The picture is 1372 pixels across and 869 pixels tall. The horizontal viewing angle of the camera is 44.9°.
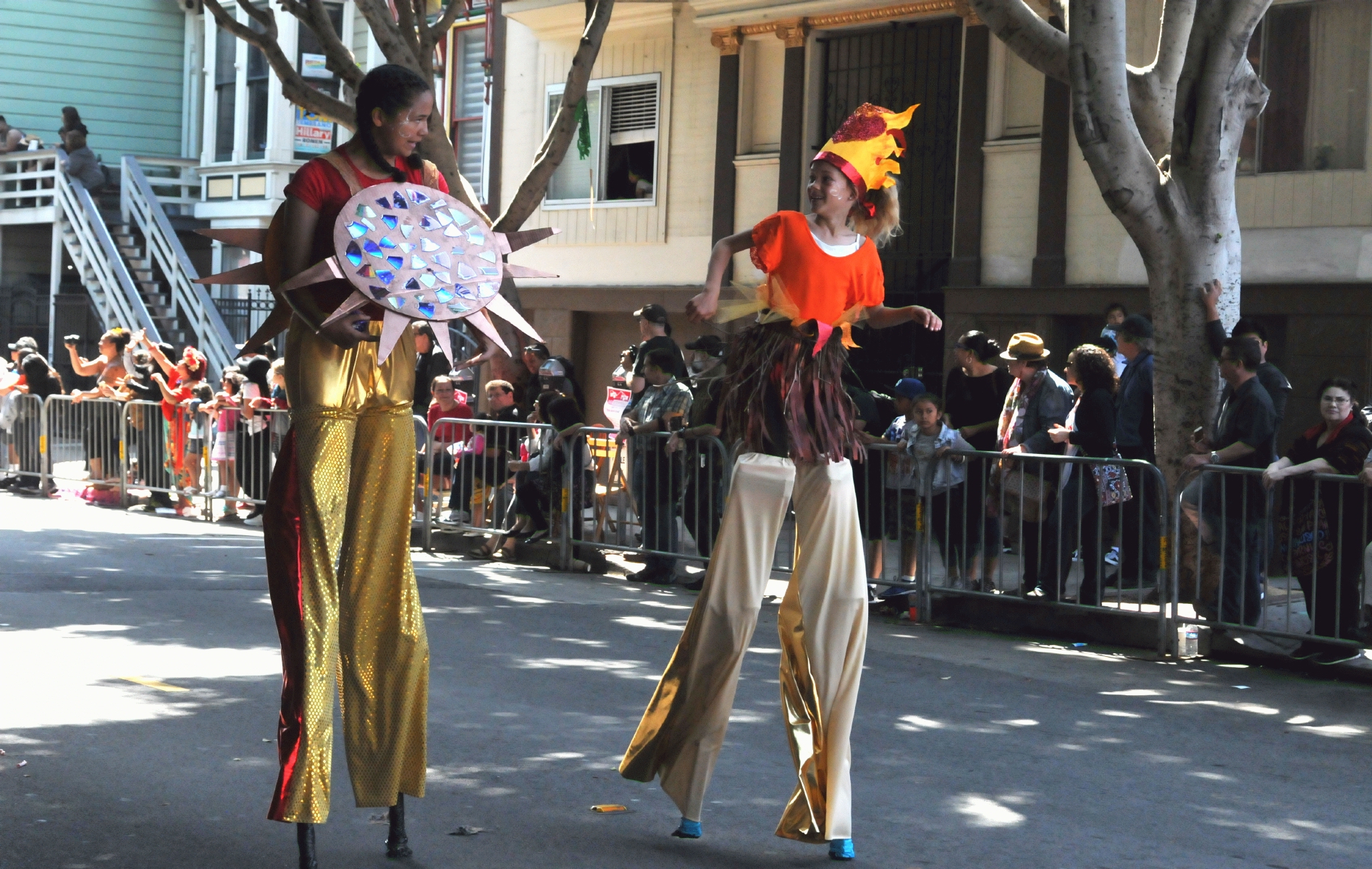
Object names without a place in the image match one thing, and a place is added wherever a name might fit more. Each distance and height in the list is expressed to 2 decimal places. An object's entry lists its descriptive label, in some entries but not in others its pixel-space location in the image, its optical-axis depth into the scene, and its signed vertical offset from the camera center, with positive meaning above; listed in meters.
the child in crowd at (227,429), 15.95 -0.28
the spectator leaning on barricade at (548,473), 12.81 -0.49
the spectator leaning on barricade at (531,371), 14.84 +0.36
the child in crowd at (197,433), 16.33 -0.34
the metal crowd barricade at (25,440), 18.33 -0.52
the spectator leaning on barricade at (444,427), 13.94 -0.17
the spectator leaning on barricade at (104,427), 17.23 -0.33
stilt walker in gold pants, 4.51 -0.05
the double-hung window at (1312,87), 14.15 +3.02
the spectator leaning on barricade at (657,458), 12.15 -0.33
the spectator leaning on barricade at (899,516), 10.75 -0.61
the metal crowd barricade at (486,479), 13.30 -0.58
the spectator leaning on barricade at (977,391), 11.67 +0.24
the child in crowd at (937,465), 10.54 -0.26
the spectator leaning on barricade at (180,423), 16.50 -0.25
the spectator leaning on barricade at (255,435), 15.62 -0.33
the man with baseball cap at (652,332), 12.73 +0.63
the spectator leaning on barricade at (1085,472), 9.95 -0.26
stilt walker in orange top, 5.02 -0.29
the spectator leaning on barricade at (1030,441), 10.20 -0.10
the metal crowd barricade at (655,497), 11.80 -0.61
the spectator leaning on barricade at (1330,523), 8.74 -0.46
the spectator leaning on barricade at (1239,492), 9.11 -0.33
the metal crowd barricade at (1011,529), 9.80 -0.64
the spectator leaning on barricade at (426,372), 16.25 +0.33
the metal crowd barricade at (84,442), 17.20 -0.50
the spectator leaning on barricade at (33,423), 18.38 -0.33
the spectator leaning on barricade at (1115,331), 12.91 +0.78
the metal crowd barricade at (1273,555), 8.76 -0.65
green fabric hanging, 19.94 +3.28
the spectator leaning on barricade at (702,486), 11.65 -0.50
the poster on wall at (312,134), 28.44 +4.63
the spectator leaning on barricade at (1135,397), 10.95 +0.22
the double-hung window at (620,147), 20.72 +3.37
